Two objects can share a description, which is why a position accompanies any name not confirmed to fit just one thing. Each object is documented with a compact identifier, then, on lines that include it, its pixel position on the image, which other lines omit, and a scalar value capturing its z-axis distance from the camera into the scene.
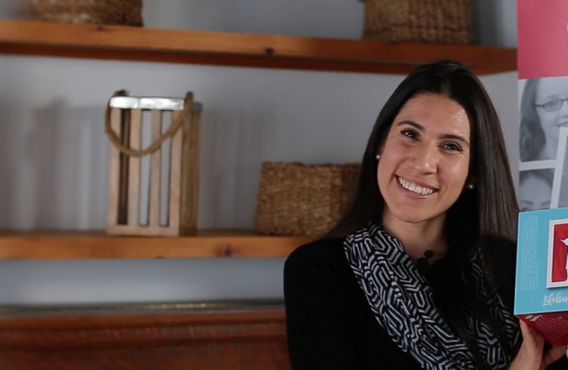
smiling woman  1.75
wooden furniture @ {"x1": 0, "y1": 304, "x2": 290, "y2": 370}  1.85
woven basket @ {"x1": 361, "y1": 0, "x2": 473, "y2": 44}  2.04
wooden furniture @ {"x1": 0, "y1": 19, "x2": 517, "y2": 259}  1.67
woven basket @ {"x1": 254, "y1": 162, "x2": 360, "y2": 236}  1.97
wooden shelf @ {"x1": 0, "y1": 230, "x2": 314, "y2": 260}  1.67
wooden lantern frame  1.85
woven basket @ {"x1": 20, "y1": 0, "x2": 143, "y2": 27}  1.66
